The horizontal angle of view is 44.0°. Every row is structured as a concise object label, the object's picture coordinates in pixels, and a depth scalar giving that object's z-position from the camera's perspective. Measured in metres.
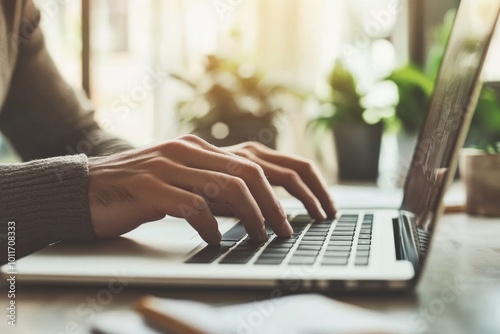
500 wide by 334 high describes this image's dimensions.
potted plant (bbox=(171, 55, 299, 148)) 1.90
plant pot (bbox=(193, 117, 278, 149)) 1.85
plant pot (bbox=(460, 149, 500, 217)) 1.00
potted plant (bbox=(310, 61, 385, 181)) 1.82
